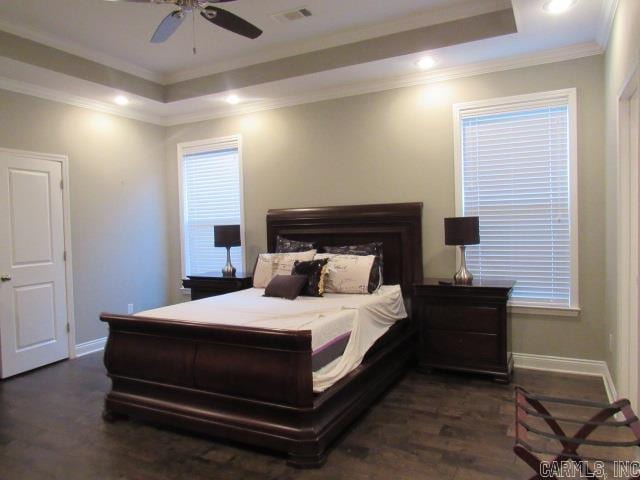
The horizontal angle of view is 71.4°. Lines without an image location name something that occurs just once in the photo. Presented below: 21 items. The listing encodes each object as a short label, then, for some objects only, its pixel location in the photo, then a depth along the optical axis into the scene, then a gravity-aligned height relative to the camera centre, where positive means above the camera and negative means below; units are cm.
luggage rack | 170 -83
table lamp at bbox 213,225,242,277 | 504 -7
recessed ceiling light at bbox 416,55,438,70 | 397 +150
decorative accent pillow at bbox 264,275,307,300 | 389 -50
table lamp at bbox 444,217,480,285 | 382 -6
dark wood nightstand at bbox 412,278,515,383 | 368 -86
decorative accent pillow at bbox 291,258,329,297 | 396 -40
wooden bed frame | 254 -98
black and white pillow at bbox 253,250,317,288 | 441 -34
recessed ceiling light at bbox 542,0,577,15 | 298 +148
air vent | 371 +184
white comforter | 287 -61
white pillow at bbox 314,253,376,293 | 398 -41
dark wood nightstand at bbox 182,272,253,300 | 482 -57
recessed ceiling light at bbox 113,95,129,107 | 490 +152
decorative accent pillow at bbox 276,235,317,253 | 468 -17
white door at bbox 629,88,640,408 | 254 +9
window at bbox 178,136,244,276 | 552 +44
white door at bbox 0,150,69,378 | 415 -27
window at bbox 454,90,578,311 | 387 +31
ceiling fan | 269 +137
